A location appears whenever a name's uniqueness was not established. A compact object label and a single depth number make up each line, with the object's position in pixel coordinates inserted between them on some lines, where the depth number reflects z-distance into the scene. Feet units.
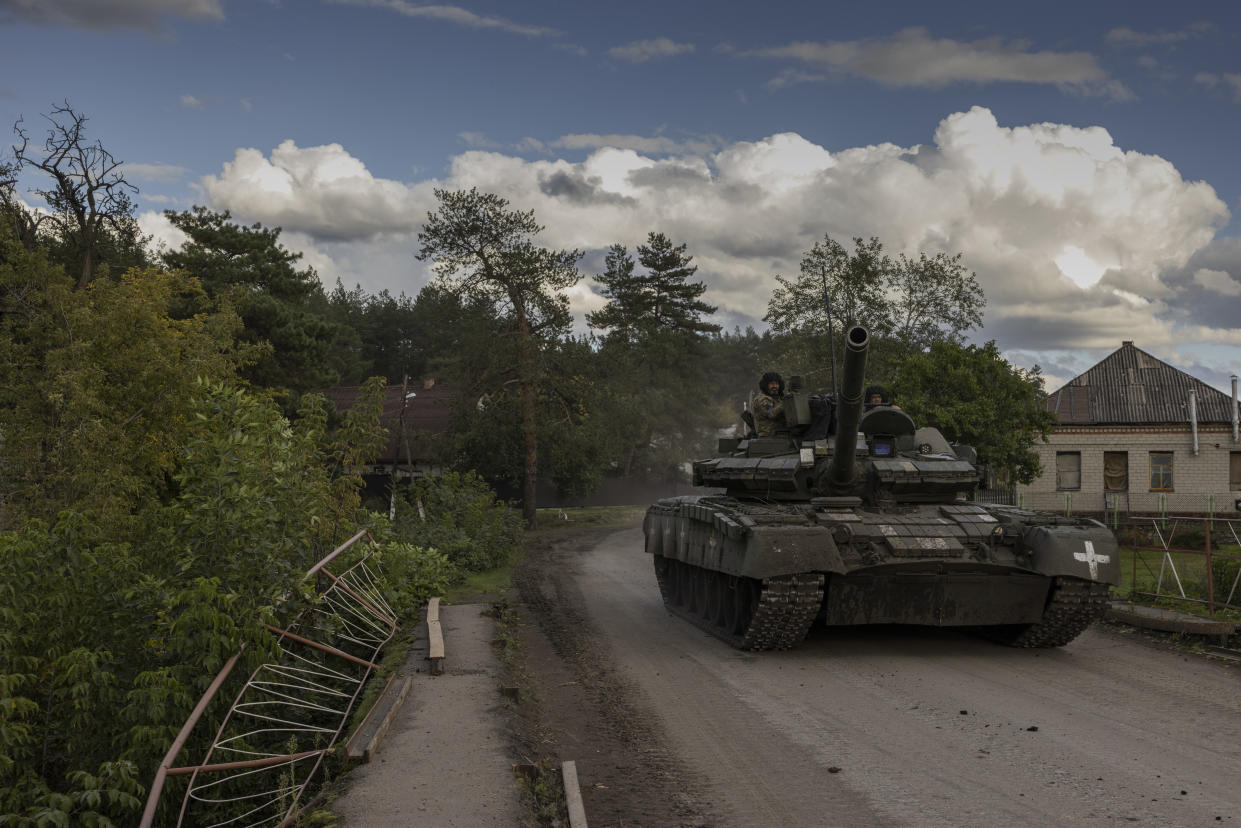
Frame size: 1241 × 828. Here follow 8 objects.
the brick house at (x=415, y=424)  107.14
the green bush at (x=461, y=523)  63.57
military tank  31.96
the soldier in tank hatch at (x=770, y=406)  42.06
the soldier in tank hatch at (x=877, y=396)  42.68
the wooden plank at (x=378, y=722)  21.13
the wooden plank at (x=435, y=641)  29.68
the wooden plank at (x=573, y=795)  17.95
